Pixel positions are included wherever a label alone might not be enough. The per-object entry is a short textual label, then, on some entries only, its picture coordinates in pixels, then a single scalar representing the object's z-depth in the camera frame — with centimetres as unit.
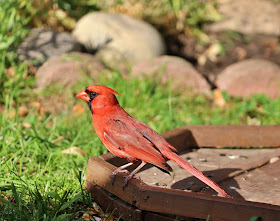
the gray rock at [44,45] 1082
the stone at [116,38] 1217
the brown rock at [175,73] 1091
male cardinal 547
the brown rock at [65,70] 1027
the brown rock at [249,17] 1606
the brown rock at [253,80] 1144
